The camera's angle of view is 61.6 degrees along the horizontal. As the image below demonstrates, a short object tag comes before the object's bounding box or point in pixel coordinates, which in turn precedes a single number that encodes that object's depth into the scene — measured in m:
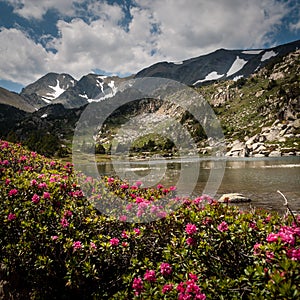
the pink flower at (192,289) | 3.90
